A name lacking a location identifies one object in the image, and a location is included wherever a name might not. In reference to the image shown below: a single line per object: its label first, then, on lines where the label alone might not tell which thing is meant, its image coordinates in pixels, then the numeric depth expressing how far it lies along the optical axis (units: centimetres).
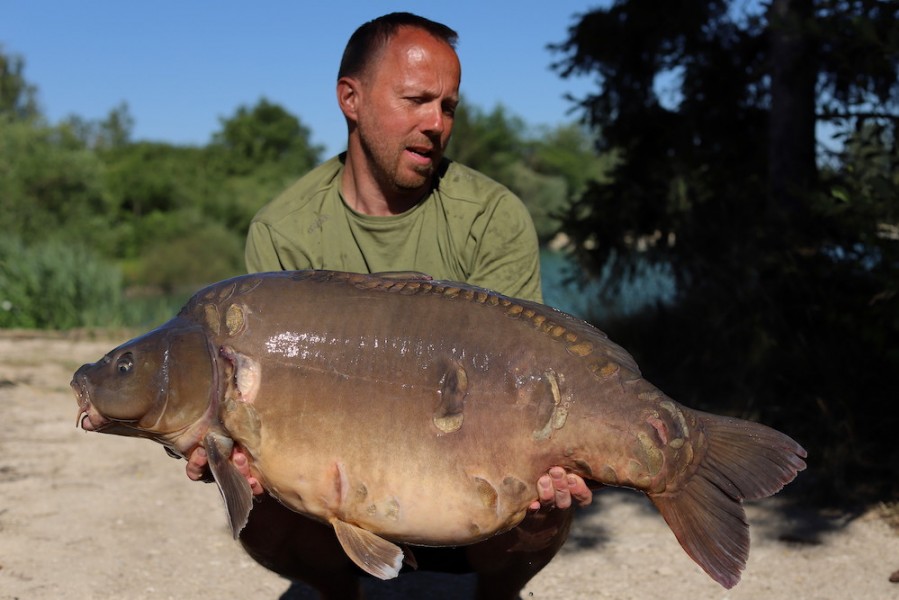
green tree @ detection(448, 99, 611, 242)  3697
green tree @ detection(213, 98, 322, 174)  5612
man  266
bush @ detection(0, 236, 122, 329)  995
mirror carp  204
